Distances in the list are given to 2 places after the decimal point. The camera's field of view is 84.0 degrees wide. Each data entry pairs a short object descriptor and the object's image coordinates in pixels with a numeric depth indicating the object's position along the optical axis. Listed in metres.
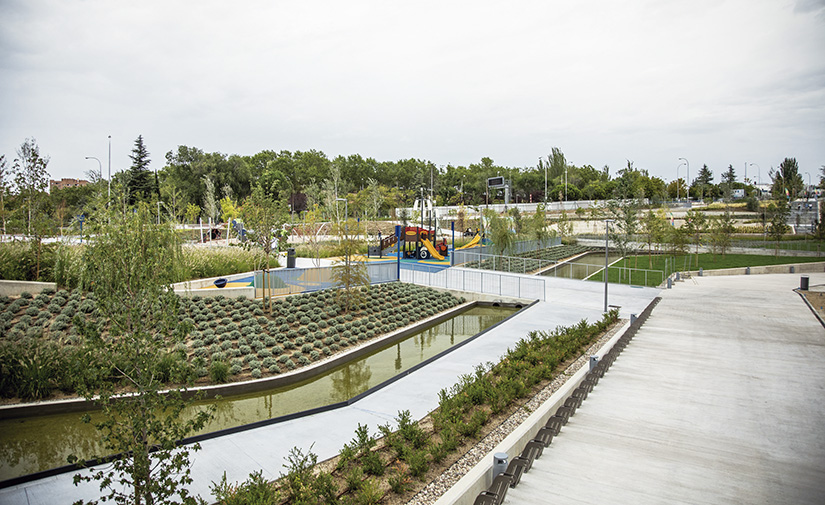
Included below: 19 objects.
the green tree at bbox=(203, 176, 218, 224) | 44.25
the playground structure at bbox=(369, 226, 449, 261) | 32.69
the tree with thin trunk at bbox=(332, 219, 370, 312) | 17.88
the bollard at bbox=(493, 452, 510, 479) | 6.00
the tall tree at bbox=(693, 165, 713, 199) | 95.59
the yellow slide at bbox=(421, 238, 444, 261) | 33.16
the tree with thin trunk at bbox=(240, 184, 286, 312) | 16.02
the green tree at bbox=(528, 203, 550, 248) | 36.22
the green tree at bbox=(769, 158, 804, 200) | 66.00
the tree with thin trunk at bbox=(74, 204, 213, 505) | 4.38
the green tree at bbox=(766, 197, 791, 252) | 36.53
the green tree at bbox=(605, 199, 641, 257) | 29.75
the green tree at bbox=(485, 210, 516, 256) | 29.84
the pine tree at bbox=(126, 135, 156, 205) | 53.78
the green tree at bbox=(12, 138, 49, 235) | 15.41
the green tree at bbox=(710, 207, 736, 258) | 37.28
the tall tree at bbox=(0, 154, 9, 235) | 15.28
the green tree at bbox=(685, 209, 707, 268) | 34.71
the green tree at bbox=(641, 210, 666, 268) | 31.77
